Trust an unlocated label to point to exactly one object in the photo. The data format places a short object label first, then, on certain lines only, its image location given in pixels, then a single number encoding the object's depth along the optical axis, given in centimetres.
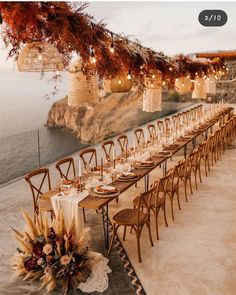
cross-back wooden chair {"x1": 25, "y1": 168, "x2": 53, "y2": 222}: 494
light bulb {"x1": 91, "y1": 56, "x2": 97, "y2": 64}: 434
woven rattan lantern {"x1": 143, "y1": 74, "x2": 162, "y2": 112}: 666
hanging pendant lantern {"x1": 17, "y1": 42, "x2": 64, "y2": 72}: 328
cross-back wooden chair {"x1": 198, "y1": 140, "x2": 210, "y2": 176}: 800
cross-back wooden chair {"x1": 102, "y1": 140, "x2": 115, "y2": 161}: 627
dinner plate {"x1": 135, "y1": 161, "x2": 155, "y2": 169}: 602
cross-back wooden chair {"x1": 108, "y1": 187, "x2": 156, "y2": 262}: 451
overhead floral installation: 313
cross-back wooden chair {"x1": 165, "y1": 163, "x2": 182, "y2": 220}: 566
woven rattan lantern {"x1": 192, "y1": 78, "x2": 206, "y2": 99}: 952
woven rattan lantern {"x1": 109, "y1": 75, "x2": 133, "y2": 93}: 521
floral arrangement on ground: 390
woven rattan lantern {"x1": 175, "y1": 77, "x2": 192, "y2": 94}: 820
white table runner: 452
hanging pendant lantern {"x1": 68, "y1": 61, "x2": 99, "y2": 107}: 412
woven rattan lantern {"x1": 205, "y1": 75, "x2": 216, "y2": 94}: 1120
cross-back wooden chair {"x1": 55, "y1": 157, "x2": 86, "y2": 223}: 577
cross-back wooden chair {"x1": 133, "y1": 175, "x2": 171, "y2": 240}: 495
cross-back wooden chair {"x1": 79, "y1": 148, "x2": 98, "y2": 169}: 634
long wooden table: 444
